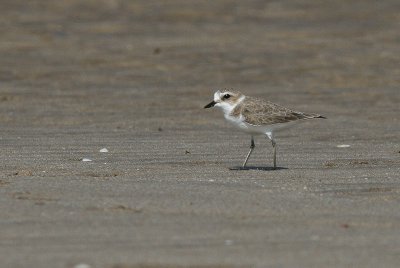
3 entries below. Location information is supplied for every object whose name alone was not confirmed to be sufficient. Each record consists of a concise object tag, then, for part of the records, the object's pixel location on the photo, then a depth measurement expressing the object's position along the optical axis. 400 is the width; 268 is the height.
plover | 11.54
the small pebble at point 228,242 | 7.46
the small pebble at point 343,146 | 13.09
